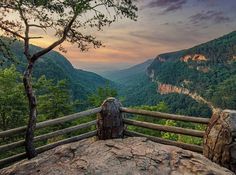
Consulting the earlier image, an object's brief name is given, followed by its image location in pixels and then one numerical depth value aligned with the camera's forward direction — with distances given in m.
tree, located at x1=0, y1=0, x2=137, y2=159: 3.65
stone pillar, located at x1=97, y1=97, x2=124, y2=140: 4.16
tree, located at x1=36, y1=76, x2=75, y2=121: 15.09
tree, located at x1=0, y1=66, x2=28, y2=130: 13.39
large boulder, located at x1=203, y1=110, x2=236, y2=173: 3.24
